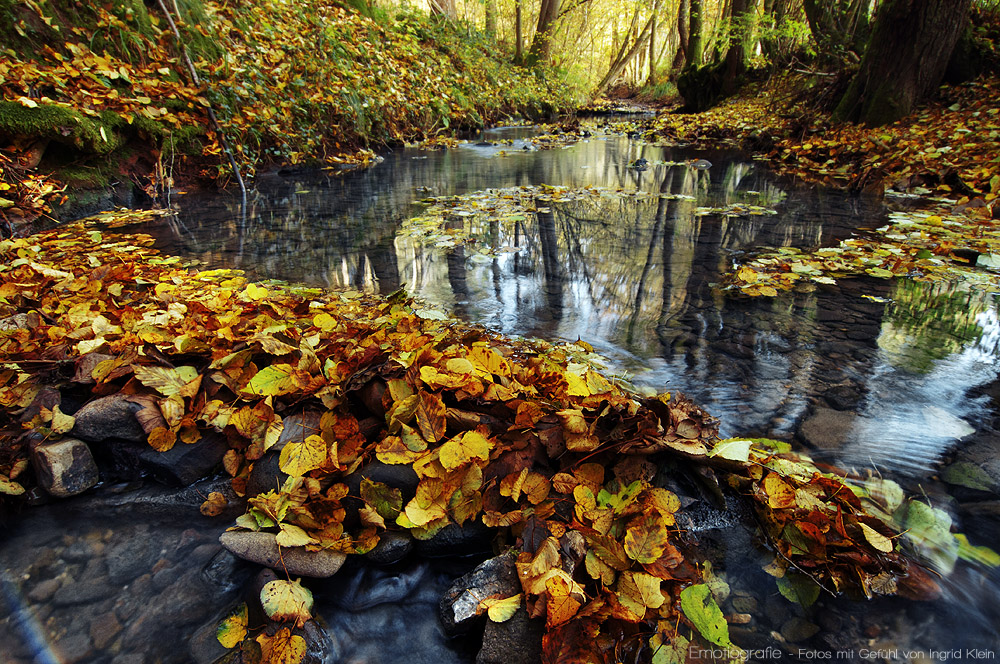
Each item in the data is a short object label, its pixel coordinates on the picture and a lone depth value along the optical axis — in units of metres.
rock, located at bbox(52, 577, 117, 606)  1.41
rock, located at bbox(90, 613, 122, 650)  1.31
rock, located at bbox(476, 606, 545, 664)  1.18
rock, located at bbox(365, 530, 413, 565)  1.47
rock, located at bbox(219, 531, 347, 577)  1.39
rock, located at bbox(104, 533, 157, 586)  1.48
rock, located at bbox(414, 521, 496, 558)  1.50
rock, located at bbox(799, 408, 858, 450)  1.84
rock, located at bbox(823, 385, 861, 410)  2.05
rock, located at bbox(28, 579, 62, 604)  1.41
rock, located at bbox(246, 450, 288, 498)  1.64
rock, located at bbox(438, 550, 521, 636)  1.27
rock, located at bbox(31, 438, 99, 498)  1.69
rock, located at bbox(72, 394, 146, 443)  1.78
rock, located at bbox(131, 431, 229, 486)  1.76
